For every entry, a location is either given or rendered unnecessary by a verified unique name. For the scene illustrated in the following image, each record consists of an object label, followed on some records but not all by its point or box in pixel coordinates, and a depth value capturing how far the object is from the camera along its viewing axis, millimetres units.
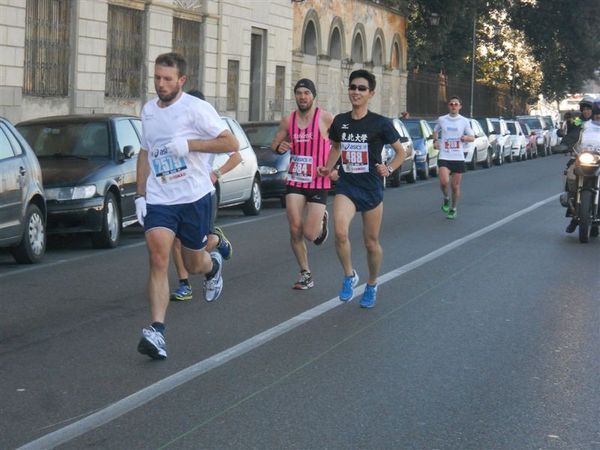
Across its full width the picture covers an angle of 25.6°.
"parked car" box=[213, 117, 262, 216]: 18328
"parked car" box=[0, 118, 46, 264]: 12570
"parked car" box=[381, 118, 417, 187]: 27828
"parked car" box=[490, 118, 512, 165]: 43938
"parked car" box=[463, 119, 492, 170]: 38000
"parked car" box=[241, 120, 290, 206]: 21750
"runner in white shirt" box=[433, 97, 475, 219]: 19625
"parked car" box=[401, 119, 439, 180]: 31969
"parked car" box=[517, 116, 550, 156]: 57062
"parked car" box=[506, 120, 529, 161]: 48612
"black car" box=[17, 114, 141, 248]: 14430
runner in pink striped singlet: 11031
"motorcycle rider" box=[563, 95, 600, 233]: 15930
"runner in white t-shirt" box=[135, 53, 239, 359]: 7797
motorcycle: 15648
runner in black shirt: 10164
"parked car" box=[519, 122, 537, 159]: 53219
